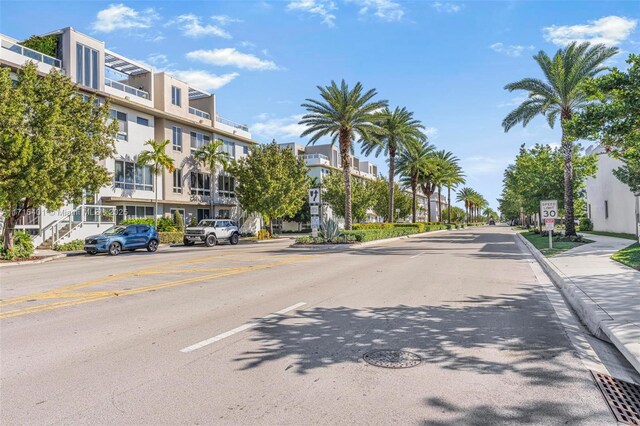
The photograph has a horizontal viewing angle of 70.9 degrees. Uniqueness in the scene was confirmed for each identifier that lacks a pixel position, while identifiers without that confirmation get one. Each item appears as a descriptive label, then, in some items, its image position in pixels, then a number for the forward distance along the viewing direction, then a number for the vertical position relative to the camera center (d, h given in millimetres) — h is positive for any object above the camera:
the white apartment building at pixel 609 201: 35844 +1465
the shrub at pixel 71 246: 26719 -971
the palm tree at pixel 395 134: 43112 +8571
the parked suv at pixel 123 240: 24172 -635
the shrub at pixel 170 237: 35031 -765
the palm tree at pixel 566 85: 26609 +8277
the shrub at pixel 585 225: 48800 -731
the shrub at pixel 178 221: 38966 +570
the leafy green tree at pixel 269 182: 41469 +4090
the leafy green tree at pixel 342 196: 60906 +3822
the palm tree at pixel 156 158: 36000 +5677
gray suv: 31734 -430
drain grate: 3885 -1724
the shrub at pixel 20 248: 20812 -835
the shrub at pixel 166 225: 37406 +225
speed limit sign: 20641 +438
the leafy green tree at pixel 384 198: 72188 +4158
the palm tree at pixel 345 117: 34125 +8171
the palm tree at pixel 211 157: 43531 +6843
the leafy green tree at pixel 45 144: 19812 +4097
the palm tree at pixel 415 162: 53906 +7272
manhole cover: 5082 -1597
